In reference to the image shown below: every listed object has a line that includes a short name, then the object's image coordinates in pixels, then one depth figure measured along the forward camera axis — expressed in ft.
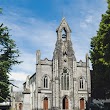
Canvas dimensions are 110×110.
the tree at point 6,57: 55.16
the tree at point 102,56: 63.28
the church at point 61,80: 117.87
